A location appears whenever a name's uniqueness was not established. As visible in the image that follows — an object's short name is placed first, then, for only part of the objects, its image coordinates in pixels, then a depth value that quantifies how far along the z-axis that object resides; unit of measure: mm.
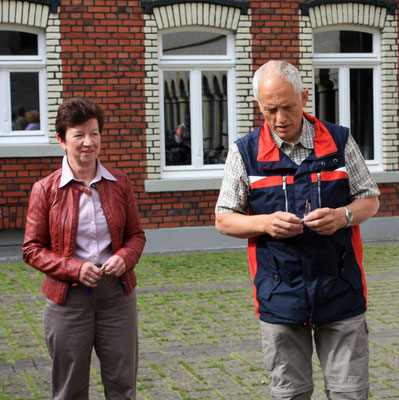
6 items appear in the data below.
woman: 4102
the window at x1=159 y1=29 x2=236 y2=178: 11906
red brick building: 11258
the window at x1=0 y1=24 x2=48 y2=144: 11336
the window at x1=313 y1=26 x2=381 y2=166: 12539
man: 3693
